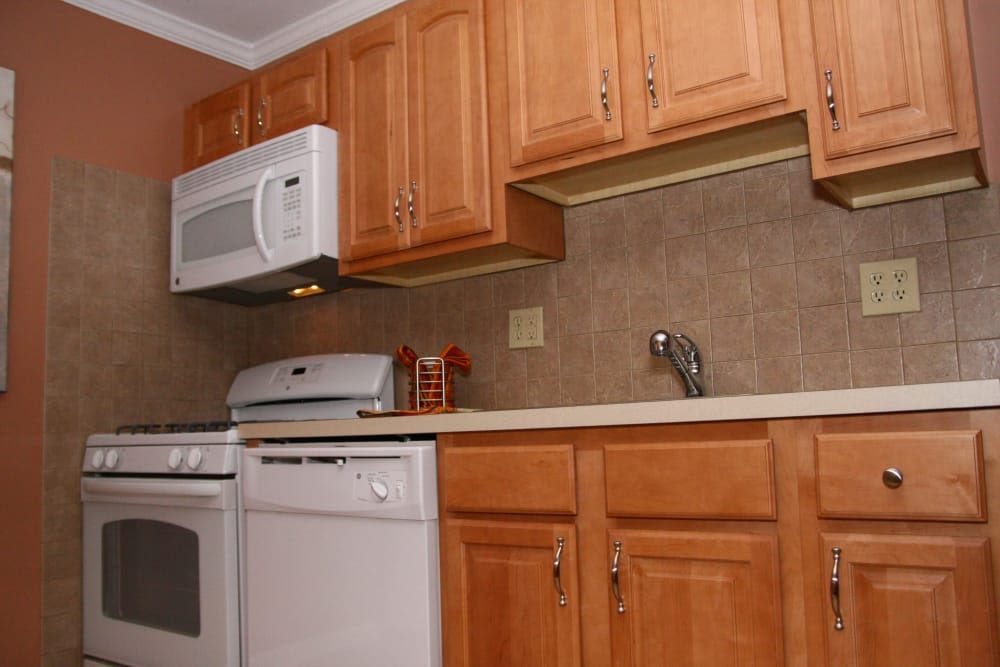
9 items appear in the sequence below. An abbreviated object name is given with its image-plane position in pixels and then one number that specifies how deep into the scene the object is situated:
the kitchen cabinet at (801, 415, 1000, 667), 1.24
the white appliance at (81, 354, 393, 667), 2.19
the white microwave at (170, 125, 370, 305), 2.46
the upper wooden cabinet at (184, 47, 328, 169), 2.60
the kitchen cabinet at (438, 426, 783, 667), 1.43
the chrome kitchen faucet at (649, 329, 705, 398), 2.04
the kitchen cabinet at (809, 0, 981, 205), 1.54
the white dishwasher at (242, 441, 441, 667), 1.80
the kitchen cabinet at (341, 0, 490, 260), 2.19
